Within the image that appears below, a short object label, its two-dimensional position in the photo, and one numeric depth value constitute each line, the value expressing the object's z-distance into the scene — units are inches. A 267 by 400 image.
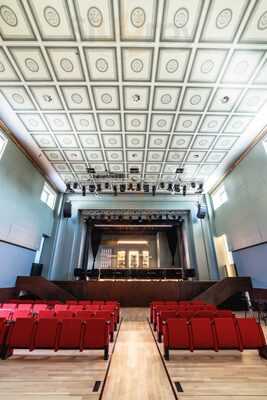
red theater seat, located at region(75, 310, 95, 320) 155.9
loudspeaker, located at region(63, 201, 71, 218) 412.8
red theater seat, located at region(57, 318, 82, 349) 121.1
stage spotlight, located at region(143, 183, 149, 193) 401.4
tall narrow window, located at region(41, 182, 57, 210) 390.9
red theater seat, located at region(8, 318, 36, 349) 119.8
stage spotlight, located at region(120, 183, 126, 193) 405.7
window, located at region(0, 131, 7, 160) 261.9
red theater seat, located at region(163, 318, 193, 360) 123.1
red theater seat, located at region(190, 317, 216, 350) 124.0
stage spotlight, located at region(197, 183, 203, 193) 418.5
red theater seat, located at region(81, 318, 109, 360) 121.3
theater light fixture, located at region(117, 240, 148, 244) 608.4
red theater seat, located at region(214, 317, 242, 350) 124.1
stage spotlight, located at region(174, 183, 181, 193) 400.1
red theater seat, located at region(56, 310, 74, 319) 158.7
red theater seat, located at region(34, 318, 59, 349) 120.7
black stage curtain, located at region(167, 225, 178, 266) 559.5
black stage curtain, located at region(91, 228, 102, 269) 578.2
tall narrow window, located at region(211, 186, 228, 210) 387.1
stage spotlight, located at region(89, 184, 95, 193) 402.6
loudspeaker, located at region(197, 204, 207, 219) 415.4
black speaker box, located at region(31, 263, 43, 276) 345.4
